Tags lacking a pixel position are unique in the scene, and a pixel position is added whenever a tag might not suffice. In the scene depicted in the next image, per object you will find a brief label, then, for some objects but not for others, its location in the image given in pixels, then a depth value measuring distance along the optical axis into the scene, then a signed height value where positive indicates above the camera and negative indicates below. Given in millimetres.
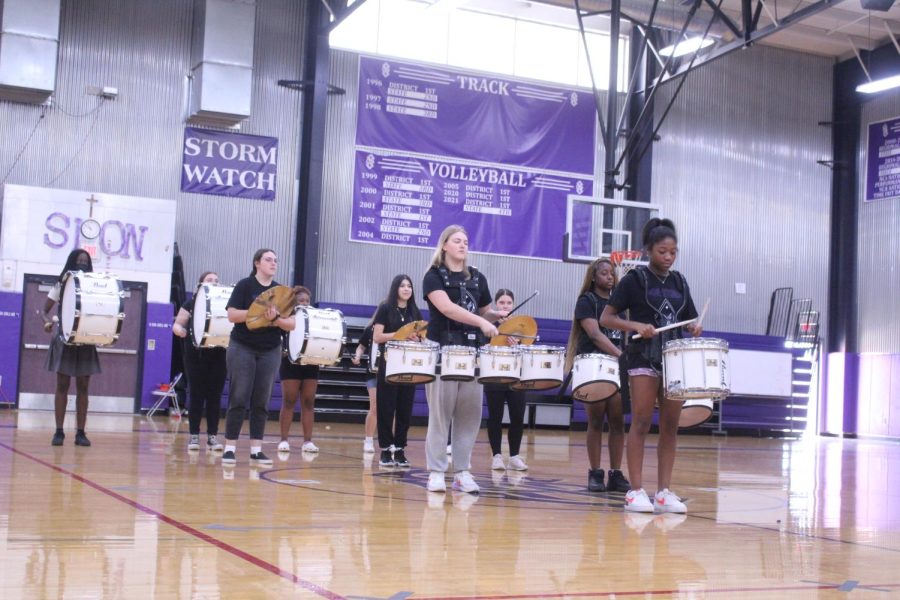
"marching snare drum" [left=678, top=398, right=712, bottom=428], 6645 -377
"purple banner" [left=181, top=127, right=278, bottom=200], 18984 +3116
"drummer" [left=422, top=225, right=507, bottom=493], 6996 +29
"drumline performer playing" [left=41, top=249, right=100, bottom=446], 9375 -361
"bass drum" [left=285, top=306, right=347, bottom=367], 9742 -6
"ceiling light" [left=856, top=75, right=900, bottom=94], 20641 +5562
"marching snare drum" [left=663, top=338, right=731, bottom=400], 6148 -93
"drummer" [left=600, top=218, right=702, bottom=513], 6512 +125
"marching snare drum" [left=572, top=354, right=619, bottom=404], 7270 -191
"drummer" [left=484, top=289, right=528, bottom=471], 9656 -716
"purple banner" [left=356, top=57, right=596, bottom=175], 20453 +4603
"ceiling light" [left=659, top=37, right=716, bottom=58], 20562 +6186
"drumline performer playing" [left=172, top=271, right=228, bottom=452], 9930 -483
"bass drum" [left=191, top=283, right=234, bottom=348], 9625 +102
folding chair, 16844 -1093
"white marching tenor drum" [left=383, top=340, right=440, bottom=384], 6832 -128
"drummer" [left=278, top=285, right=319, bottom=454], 10281 -534
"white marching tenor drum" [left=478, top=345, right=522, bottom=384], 6992 -130
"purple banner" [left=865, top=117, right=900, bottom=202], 23359 +4556
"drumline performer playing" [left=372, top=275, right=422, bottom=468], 9125 -447
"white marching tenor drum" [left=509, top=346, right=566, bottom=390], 7672 -143
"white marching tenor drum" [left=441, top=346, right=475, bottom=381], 6797 -119
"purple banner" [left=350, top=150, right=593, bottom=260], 20312 +2802
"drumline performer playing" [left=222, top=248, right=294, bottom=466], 8703 -196
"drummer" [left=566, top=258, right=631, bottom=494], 7738 -20
